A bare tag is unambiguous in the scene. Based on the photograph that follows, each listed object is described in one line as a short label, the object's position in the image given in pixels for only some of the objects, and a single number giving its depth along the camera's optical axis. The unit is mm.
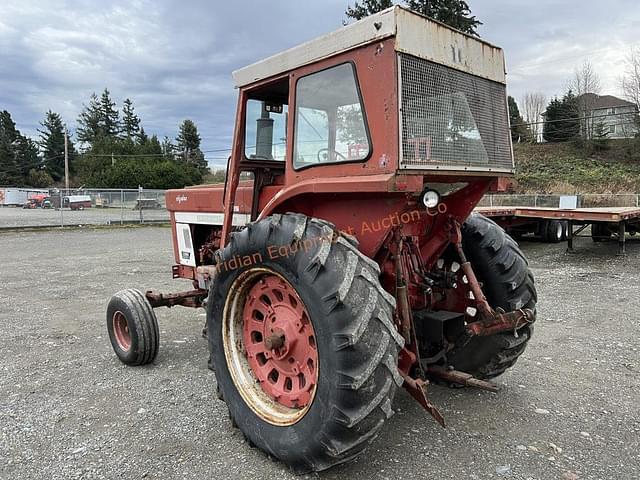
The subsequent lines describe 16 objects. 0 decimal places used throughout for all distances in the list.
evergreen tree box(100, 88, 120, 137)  74438
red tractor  2514
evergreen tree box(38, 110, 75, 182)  69375
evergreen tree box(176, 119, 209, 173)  69938
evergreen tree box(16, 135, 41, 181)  68062
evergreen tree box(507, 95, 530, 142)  41688
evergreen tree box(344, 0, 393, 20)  31000
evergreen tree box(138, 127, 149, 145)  72812
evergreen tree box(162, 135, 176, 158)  69750
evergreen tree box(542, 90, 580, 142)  41062
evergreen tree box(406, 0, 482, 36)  27859
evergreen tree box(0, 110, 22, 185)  64688
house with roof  37781
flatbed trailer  11031
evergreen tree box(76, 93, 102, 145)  73312
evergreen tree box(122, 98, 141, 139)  76875
